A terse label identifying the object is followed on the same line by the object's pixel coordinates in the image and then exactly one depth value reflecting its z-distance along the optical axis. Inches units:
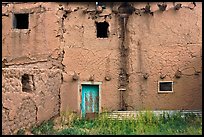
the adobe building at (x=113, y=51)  533.3
